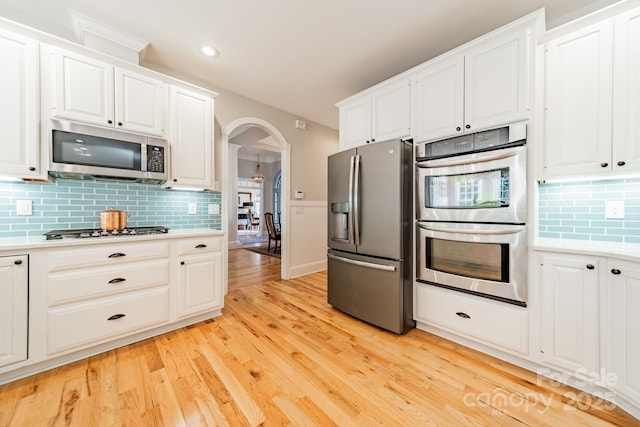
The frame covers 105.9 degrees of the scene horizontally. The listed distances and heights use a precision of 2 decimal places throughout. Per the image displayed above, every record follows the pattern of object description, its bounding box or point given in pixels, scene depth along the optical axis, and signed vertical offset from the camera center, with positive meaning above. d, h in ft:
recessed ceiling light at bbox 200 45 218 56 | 7.87 +5.36
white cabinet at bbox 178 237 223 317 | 7.42 -2.08
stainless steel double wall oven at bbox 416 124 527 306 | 5.55 -0.04
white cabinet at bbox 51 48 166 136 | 6.17 +3.25
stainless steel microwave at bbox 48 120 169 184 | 6.04 +1.57
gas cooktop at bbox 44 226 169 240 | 5.92 -0.58
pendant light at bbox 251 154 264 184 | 28.81 +4.00
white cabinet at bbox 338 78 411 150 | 7.64 +3.35
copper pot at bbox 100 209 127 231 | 6.98 -0.26
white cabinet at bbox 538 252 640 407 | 4.29 -2.10
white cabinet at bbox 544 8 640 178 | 4.97 +2.49
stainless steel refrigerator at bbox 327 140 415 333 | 7.06 -0.70
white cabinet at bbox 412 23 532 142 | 5.57 +3.21
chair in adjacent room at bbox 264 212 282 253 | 20.20 -1.47
